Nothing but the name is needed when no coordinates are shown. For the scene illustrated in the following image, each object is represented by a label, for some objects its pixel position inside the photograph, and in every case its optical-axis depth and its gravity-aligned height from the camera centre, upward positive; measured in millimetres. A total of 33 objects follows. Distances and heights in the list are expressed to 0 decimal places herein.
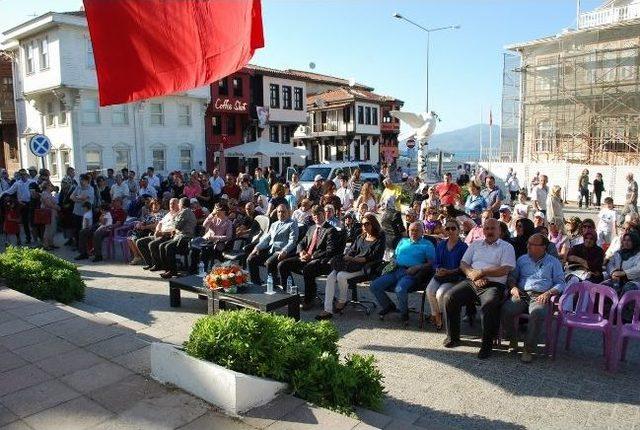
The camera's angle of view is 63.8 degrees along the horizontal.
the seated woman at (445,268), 6645 -1354
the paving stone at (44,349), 5012 -1788
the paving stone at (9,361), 4754 -1799
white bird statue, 21484 +1775
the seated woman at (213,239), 9602 -1320
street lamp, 27906 +8108
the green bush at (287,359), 3979 -1508
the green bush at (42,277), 7320 -1534
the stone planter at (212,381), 3791 -1647
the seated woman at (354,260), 7422 -1366
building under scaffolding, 25297 +3798
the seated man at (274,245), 8566 -1313
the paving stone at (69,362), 4648 -1793
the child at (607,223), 10328 -1209
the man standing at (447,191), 11727 -592
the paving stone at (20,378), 4316 -1801
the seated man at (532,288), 5777 -1467
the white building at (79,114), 24922 +3062
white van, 19775 -140
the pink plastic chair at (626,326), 5441 -1751
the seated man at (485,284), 5941 -1454
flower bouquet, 6793 -1460
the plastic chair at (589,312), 5641 -1715
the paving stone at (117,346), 5031 -1769
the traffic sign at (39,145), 13117 +671
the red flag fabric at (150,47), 3102 +772
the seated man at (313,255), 7848 -1374
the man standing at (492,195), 11380 -681
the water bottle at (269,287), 6871 -1591
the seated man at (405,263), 7145 -1339
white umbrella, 28831 +1020
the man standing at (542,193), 13844 -777
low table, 6438 -1675
